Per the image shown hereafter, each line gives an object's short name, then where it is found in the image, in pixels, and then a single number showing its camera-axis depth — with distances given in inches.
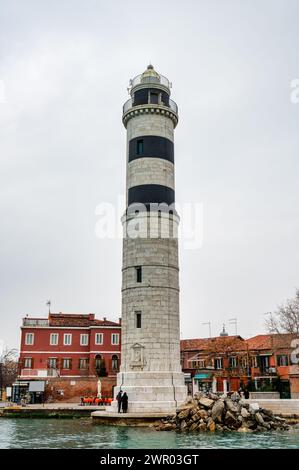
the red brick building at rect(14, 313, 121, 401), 1626.5
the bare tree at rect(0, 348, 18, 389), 2536.4
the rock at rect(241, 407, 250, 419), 734.3
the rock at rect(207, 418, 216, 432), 709.3
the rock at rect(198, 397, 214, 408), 756.9
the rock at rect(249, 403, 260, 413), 753.0
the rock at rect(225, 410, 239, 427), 719.7
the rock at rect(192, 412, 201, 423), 729.1
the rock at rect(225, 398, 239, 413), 746.2
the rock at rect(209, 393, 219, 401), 785.1
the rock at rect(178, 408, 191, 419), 739.4
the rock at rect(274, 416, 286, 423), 755.8
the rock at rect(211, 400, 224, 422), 728.3
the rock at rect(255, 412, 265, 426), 721.0
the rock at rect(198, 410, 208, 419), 735.9
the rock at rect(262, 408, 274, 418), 755.9
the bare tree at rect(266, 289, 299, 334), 1299.8
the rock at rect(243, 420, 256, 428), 716.7
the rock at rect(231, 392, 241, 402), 1049.0
